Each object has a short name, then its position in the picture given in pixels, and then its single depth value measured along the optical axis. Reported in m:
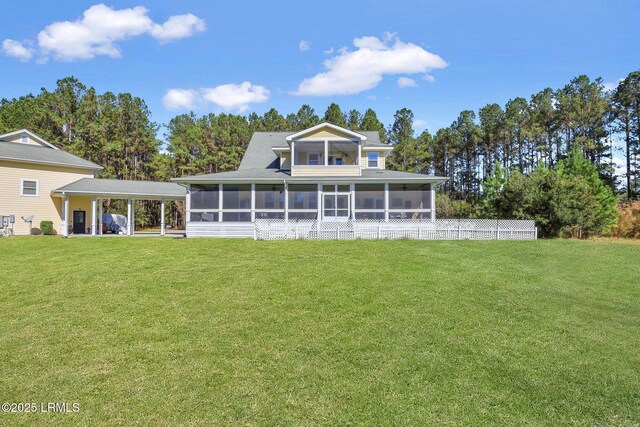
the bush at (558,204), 17.64
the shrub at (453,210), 32.09
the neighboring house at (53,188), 20.70
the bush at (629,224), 20.20
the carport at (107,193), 21.17
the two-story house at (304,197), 18.44
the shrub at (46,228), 21.17
